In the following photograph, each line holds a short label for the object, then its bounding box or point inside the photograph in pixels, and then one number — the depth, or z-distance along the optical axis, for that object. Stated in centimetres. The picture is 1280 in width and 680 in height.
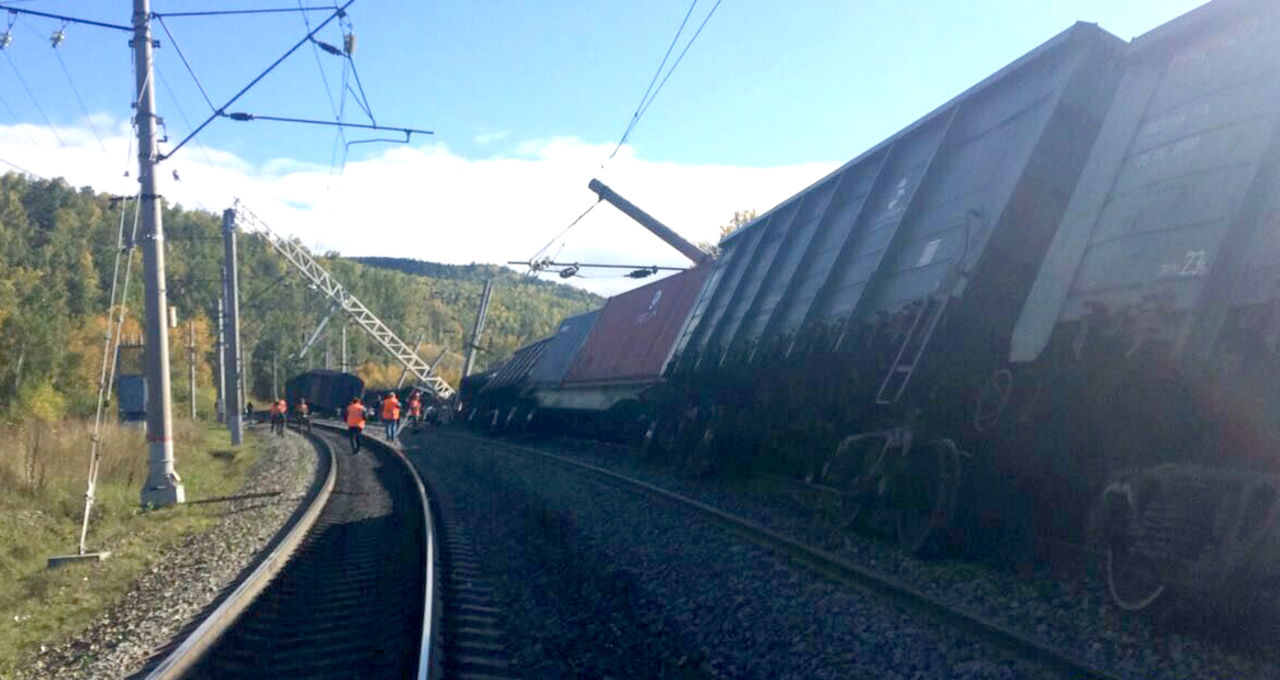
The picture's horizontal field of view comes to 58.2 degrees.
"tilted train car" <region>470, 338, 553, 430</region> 3434
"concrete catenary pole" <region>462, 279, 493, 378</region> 5655
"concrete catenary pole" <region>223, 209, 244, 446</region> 3397
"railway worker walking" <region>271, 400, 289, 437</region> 4206
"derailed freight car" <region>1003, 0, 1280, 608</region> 548
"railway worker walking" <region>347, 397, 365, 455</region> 2716
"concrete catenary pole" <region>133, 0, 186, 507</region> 1614
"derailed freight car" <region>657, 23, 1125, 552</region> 877
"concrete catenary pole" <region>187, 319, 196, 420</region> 4775
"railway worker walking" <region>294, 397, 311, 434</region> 4455
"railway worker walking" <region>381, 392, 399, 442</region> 3225
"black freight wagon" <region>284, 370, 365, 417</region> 6309
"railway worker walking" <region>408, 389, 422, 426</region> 4462
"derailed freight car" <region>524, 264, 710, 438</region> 2130
